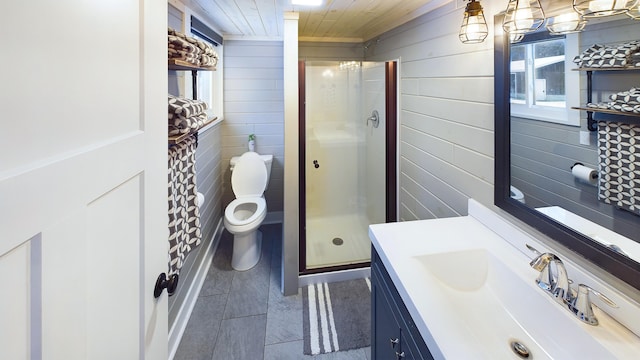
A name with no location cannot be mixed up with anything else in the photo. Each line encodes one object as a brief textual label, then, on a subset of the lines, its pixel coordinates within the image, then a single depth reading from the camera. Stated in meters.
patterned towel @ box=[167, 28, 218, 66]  1.38
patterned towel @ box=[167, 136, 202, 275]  1.40
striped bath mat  1.88
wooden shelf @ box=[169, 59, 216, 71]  1.38
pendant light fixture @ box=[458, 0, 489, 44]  1.29
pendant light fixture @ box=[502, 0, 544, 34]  1.07
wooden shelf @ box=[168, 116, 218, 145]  1.32
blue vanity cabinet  0.97
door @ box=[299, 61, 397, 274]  2.46
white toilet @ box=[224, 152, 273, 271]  2.56
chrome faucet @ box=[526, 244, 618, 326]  0.86
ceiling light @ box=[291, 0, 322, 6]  1.91
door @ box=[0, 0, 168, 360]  0.40
